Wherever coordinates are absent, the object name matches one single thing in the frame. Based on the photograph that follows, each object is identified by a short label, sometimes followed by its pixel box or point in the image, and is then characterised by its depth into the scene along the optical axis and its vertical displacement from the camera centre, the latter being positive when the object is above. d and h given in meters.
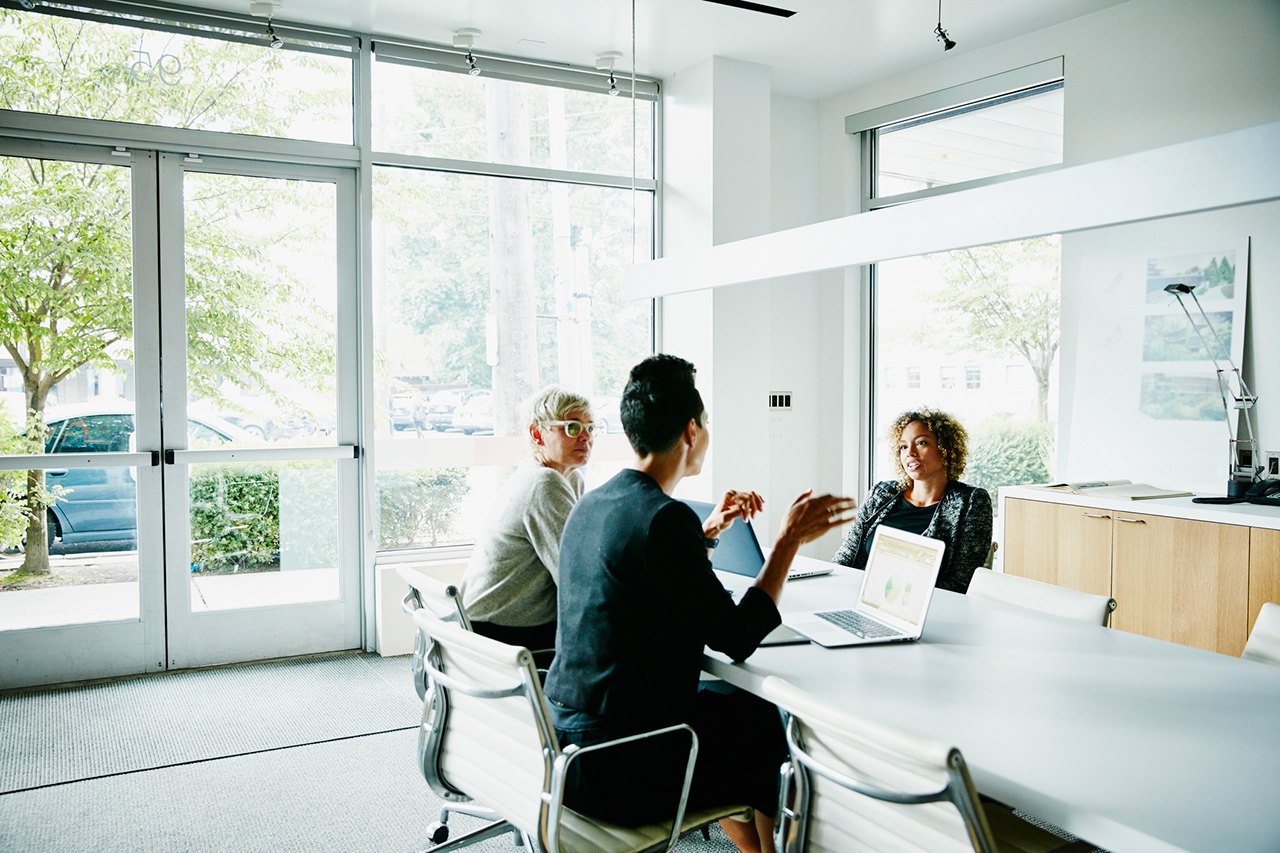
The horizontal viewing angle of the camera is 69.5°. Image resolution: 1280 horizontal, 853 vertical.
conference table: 1.38 -0.60
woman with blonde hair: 2.63 -0.47
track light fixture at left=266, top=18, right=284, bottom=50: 4.41 +1.73
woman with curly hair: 3.21 -0.37
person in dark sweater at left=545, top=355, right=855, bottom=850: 1.88 -0.49
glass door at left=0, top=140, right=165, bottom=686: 4.10 -0.07
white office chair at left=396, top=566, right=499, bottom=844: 2.28 -0.53
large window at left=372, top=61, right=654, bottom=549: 4.82 +0.67
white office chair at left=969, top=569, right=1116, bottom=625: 2.51 -0.57
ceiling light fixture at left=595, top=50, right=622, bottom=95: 5.04 +1.87
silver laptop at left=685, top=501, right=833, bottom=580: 3.02 -0.52
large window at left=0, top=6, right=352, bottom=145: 4.07 +1.51
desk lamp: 3.74 -0.17
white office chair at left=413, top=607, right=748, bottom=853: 1.80 -0.75
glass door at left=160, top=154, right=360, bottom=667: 4.41 -0.04
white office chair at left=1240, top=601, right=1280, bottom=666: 2.20 -0.57
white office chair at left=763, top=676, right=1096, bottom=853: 1.36 -0.63
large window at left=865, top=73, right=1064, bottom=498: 4.80 +0.57
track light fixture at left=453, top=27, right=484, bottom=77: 4.64 +1.84
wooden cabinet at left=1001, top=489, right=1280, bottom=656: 3.40 -0.66
